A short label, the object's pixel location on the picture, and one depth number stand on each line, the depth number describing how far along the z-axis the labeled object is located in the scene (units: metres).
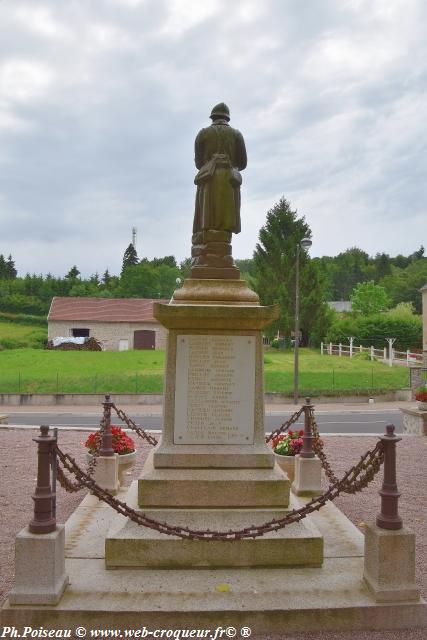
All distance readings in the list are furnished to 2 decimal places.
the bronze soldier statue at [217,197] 6.12
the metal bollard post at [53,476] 4.64
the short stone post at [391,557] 4.54
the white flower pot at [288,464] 8.28
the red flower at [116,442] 8.25
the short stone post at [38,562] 4.37
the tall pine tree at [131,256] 128.26
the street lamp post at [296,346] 23.23
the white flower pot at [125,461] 8.39
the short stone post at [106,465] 7.76
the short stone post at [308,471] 7.64
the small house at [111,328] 50.72
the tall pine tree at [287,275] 48.69
